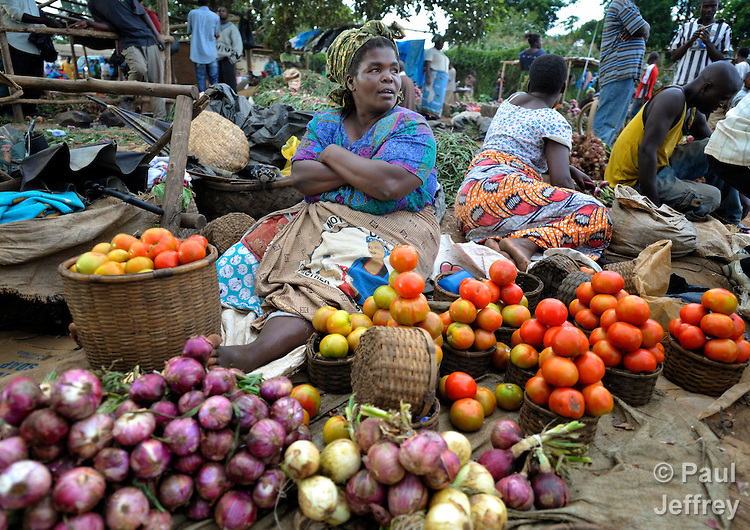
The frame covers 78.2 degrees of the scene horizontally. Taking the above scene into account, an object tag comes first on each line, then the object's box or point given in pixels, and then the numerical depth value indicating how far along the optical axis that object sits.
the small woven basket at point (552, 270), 3.01
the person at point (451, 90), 15.32
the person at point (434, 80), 11.34
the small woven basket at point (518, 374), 2.13
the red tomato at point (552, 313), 1.98
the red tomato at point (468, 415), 1.94
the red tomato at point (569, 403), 1.71
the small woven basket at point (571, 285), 2.66
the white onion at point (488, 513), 1.31
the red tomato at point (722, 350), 2.19
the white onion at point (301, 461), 1.41
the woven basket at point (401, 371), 1.63
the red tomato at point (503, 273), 2.39
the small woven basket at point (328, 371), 2.20
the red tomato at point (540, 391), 1.82
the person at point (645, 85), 8.80
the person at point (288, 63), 15.35
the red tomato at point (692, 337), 2.27
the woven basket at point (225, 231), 3.56
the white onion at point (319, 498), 1.36
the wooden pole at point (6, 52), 7.17
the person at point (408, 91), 6.36
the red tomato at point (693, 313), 2.29
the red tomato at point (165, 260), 2.05
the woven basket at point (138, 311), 1.95
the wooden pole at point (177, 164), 2.98
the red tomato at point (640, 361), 2.01
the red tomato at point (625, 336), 1.96
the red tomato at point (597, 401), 1.71
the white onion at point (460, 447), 1.49
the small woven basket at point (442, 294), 2.71
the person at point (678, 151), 4.26
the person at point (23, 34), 7.38
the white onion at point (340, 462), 1.40
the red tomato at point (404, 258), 2.12
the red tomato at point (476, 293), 2.19
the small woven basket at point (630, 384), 2.06
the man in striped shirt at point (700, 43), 7.36
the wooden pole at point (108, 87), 2.89
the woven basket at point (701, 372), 2.25
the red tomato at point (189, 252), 2.11
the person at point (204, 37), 8.70
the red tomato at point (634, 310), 1.96
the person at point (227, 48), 9.68
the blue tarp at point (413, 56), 11.08
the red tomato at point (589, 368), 1.76
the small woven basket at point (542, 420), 1.76
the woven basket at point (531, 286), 2.79
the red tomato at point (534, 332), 2.06
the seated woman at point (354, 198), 2.63
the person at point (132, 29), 7.49
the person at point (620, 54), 6.67
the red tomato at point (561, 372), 1.73
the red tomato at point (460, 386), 2.01
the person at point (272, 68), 13.19
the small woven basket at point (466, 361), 2.22
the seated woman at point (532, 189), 3.85
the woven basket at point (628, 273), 2.79
